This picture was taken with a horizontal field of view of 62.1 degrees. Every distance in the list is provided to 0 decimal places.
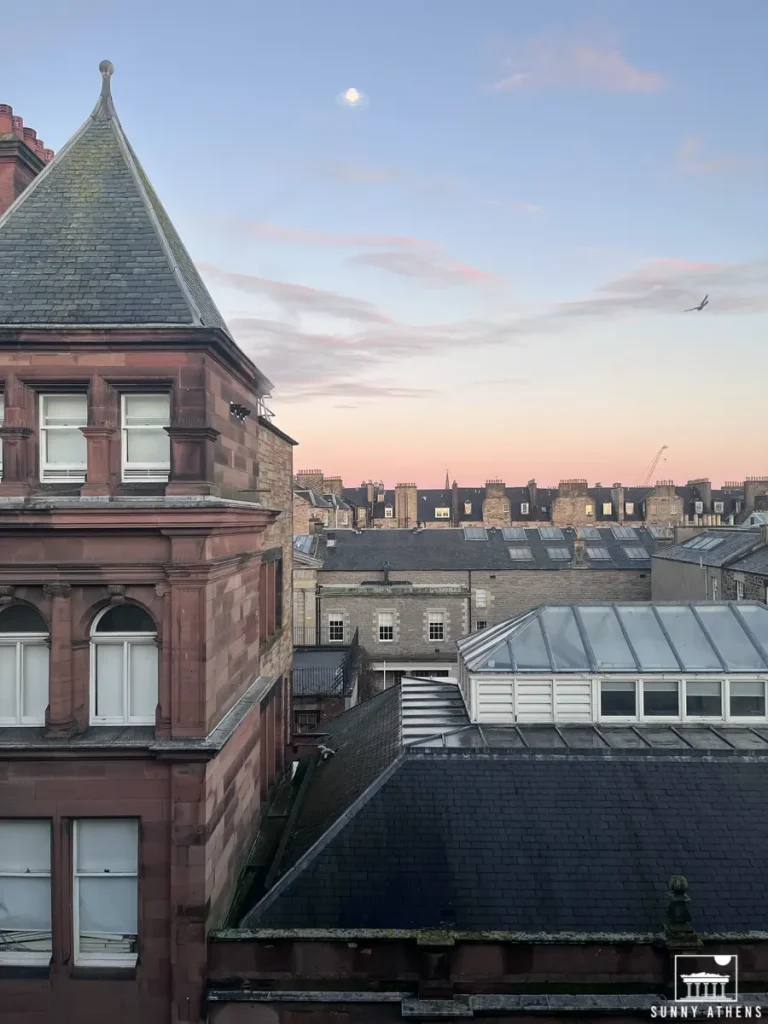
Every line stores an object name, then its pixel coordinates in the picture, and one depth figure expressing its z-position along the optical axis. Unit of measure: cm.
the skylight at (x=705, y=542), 4131
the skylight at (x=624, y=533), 5312
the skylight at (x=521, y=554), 4844
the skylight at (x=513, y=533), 5162
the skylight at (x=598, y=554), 4948
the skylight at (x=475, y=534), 5147
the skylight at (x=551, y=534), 5224
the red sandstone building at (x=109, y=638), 927
